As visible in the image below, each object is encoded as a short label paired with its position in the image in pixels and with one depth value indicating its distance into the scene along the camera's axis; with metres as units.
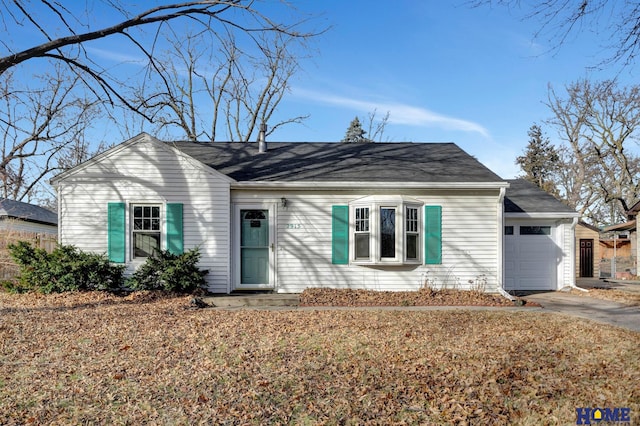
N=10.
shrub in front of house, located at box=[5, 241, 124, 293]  10.22
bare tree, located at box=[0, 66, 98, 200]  18.97
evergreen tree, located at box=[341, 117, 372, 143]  46.22
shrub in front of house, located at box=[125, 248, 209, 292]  10.20
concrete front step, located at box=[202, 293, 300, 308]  9.78
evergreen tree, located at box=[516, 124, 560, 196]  39.06
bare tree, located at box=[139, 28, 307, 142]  24.23
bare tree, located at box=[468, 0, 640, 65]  6.10
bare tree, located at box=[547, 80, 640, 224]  28.90
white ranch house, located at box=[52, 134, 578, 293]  10.83
